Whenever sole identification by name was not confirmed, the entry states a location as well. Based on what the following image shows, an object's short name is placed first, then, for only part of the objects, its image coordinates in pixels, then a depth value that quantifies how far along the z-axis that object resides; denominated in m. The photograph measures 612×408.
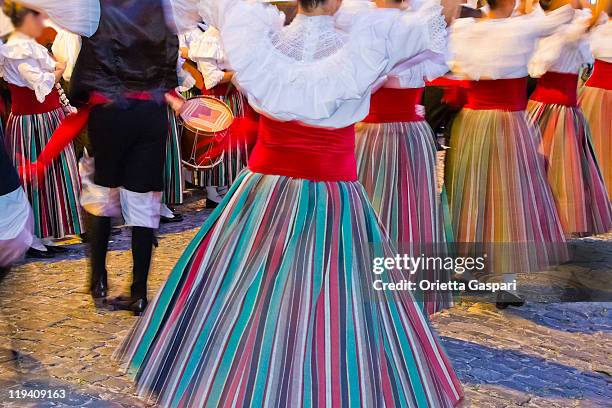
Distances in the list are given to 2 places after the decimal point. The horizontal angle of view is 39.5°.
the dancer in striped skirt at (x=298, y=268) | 2.74
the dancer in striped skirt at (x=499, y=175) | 4.61
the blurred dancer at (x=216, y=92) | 6.55
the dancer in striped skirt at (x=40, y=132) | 5.18
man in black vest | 4.12
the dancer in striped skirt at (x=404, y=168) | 4.27
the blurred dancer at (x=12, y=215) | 3.19
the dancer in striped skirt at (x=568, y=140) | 5.22
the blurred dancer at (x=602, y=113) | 5.94
